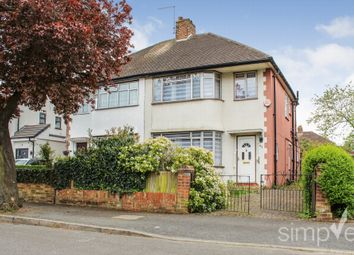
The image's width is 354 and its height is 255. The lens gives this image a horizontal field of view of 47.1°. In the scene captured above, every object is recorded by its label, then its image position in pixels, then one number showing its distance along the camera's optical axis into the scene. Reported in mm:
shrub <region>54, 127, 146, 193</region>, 12492
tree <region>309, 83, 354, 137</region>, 27875
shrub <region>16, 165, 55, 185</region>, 14307
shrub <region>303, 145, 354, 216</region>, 9820
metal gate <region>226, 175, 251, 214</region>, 12345
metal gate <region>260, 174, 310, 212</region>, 11662
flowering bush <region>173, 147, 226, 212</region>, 11656
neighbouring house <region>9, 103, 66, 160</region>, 31728
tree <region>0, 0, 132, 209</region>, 10234
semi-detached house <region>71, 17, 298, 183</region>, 18625
